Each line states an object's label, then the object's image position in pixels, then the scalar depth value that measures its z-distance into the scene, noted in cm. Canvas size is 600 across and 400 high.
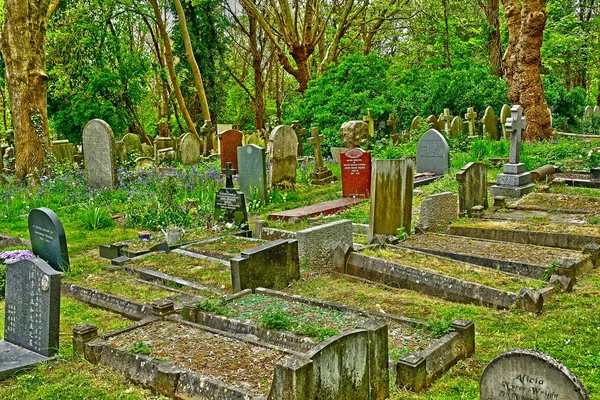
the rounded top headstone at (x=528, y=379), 315
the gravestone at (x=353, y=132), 1703
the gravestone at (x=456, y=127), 1977
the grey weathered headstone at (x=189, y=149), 1961
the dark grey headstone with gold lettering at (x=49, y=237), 766
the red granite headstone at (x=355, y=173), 1215
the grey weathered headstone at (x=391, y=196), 818
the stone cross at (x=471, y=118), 2050
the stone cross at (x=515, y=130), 1130
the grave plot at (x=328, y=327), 440
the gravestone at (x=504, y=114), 1944
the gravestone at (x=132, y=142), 2184
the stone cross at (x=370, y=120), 2067
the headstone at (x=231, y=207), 977
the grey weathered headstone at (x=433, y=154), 1412
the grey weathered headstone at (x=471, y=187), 938
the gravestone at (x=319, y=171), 1478
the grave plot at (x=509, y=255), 652
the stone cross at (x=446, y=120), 1978
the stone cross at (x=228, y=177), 1023
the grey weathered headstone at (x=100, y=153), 1403
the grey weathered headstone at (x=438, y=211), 869
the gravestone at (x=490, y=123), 1992
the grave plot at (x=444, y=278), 579
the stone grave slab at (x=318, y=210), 1061
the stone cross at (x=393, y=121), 2107
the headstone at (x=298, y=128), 1839
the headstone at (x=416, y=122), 2054
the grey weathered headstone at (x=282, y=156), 1353
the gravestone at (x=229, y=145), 1680
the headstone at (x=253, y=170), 1233
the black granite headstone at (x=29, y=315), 495
